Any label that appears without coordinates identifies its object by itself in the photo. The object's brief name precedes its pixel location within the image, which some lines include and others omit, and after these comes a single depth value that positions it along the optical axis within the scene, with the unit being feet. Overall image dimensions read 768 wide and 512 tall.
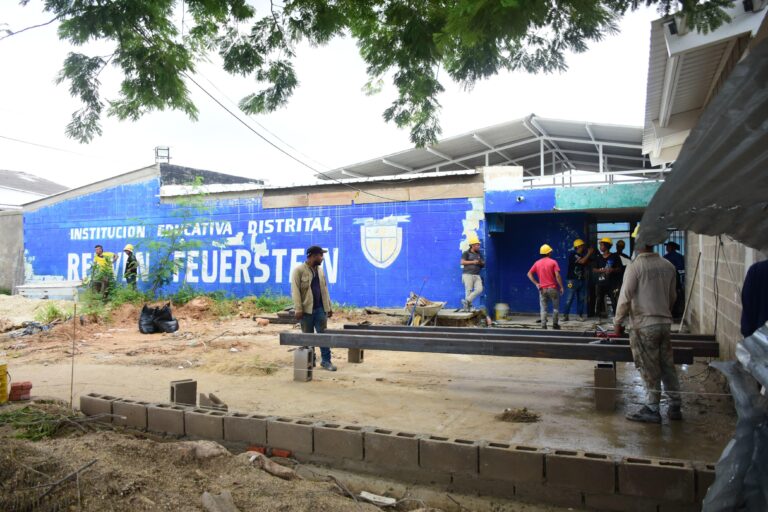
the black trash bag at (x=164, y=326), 36.65
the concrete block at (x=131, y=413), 16.66
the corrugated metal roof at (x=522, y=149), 46.11
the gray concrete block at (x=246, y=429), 14.99
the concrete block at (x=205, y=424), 15.56
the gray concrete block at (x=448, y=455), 12.46
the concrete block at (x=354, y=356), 26.12
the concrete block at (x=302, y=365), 22.22
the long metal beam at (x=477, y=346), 17.26
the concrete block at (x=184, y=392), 17.75
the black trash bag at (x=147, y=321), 36.47
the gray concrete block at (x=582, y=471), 11.27
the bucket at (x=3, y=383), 18.34
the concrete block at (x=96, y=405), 17.19
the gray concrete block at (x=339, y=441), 13.75
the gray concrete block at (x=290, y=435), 14.35
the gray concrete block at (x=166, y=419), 16.06
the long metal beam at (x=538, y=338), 17.97
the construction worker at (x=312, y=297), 23.56
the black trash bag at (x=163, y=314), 36.65
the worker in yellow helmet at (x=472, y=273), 38.75
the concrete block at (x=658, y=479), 10.73
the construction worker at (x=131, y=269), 45.72
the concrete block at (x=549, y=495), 11.66
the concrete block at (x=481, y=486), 12.26
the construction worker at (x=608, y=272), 36.32
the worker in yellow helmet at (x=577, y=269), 38.37
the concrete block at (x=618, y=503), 11.12
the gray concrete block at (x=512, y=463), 11.87
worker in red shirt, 33.81
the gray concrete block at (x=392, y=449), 13.08
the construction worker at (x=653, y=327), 15.79
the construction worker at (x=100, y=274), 46.09
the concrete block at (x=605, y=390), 17.11
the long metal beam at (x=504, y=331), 20.20
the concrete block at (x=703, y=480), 10.57
